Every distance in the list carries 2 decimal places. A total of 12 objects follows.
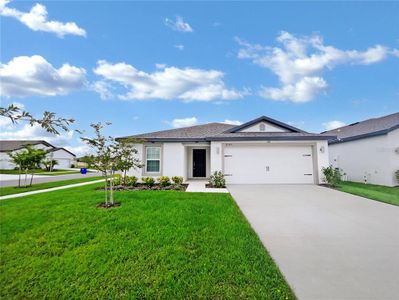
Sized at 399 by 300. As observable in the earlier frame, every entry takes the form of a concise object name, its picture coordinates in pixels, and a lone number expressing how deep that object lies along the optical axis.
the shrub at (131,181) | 10.60
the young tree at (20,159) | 12.09
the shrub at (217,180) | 10.11
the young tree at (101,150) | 5.94
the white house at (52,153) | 33.10
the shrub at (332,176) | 10.06
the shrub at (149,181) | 10.66
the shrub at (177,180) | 10.82
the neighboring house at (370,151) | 10.95
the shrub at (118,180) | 10.58
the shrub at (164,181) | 10.55
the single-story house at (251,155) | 10.99
